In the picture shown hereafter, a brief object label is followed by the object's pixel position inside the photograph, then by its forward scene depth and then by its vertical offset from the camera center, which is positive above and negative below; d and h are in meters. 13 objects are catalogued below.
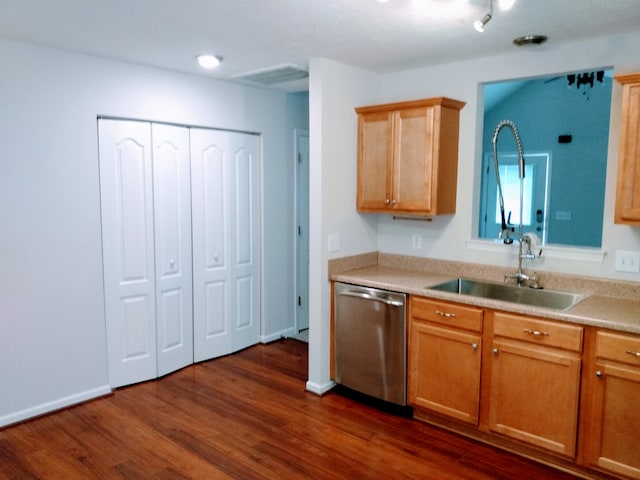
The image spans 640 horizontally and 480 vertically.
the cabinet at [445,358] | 2.88 -1.01
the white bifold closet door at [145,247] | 3.51 -0.40
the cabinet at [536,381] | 2.52 -1.01
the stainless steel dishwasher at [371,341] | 3.20 -1.01
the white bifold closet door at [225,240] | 4.08 -0.40
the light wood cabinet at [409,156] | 3.27 +0.28
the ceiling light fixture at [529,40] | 2.81 +0.93
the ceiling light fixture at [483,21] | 2.23 +0.82
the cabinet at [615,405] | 2.33 -1.03
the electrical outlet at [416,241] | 3.77 -0.35
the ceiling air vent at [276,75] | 3.64 +0.96
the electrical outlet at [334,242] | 3.54 -0.35
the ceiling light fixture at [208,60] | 3.30 +0.95
